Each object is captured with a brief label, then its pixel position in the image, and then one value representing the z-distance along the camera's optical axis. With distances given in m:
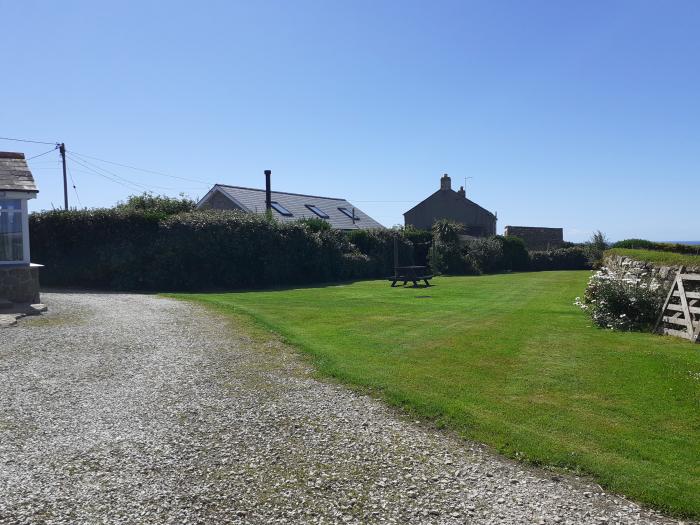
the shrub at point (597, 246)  40.97
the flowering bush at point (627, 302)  13.43
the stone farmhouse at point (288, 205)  40.69
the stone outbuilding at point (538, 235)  52.53
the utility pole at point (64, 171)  41.94
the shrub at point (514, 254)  42.94
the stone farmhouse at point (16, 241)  16.78
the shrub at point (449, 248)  38.25
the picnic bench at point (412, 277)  25.74
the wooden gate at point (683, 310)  11.91
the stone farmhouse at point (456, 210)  55.66
